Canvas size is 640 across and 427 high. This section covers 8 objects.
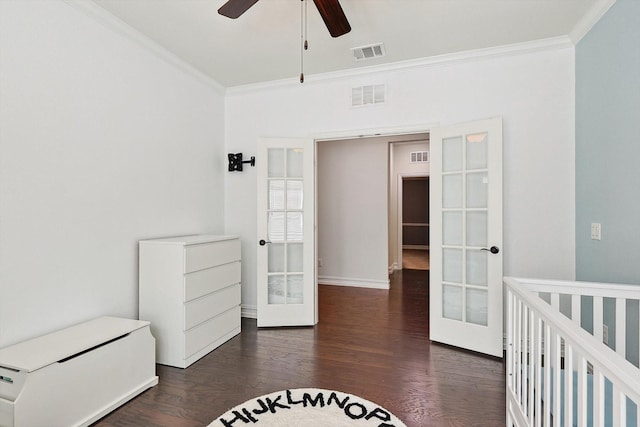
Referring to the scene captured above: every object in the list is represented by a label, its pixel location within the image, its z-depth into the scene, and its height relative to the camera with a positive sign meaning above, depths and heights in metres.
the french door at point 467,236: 2.78 -0.21
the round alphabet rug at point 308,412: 1.83 -1.22
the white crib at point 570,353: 0.82 -0.52
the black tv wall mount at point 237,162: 3.79 +0.62
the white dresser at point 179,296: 2.51 -0.69
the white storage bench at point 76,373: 1.57 -0.91
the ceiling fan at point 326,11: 1.83 +1.22
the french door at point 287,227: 3.51 -0.16
